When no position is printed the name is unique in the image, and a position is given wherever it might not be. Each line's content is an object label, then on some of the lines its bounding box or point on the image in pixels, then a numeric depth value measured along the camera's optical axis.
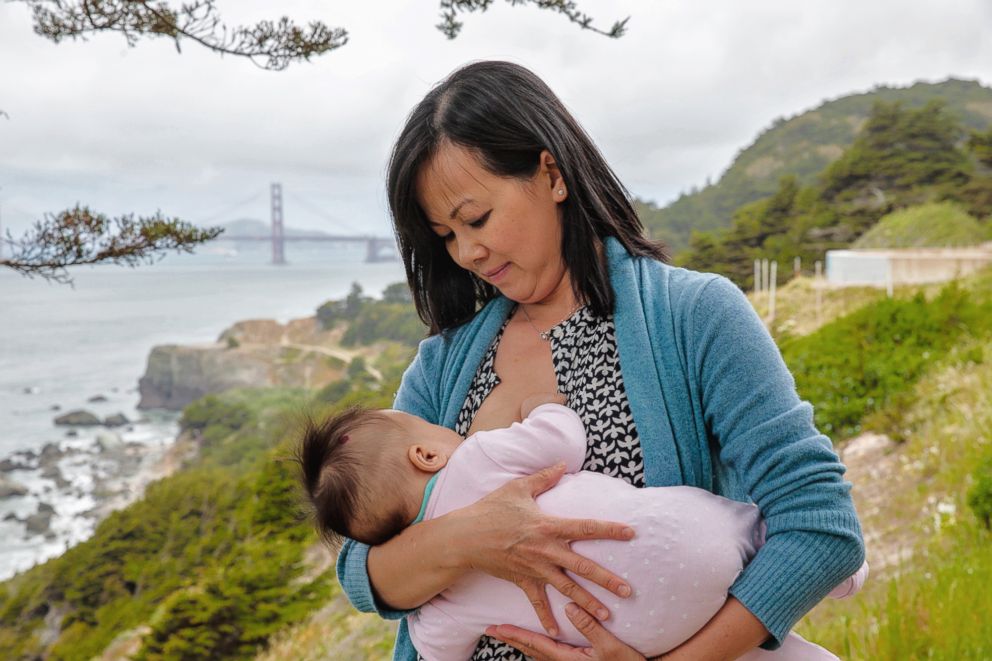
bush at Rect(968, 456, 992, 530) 3.30
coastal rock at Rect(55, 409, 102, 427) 41.76
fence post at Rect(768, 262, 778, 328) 12.05
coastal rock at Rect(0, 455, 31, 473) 33.47
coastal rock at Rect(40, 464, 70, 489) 32.12
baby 1.10
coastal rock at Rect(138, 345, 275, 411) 47.22
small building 11.09
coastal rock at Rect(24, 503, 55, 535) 27.66
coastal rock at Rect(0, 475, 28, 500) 29.91
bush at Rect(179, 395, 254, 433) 35.22
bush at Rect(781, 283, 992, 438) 5.90
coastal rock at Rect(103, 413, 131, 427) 42.81
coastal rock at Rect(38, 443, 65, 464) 34.69
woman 1.12
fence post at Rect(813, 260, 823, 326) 11.85
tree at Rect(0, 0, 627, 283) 2.56
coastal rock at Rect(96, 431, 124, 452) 37.16
